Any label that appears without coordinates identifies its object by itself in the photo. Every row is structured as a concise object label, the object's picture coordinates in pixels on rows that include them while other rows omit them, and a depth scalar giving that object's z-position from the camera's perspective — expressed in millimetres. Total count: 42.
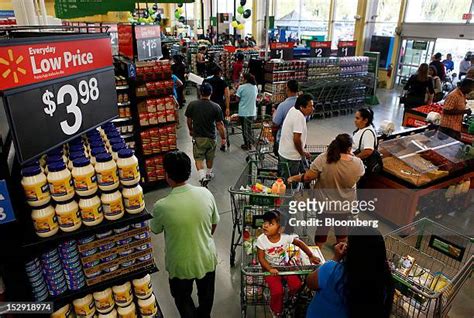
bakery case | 4664
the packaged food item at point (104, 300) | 2280
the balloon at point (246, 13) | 17000
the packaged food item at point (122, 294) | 2340
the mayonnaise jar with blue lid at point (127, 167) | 2158
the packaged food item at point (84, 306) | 2225
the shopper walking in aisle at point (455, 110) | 5527
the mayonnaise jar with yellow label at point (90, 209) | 2043
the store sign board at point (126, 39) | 5941
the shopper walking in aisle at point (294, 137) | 4141
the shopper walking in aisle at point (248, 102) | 6863
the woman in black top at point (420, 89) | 7474
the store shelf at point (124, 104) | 5231
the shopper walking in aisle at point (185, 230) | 2467
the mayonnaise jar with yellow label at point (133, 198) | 2207
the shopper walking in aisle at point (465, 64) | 12312
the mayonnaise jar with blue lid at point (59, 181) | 1914
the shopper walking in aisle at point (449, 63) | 13317
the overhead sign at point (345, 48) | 11602
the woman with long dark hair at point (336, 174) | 3518
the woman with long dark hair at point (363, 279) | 1786
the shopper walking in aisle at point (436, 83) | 8414
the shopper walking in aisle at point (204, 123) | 5250
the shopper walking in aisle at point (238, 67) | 10117
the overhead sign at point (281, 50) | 10125
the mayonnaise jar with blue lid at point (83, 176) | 1996
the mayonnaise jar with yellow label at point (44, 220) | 1906
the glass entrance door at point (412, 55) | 14188
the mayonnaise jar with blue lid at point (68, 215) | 1971
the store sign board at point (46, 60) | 1609
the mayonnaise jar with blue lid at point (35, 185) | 1840
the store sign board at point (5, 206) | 1744
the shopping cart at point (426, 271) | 2459
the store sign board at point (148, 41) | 6078
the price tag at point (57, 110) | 1721
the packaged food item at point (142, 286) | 2420
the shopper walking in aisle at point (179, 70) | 10170
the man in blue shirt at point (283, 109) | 5000
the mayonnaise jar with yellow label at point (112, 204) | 2121
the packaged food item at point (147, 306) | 2459
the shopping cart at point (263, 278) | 2672
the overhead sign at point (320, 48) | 11336
